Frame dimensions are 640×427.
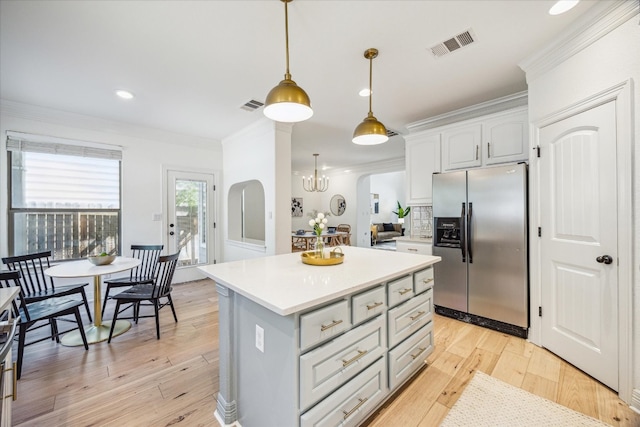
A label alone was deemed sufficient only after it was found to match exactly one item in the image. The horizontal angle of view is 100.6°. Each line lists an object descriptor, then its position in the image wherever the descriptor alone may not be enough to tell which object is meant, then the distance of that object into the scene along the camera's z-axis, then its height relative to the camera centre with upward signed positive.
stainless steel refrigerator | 2.63 -0.36
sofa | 9.74 -0.70
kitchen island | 1.22 -0.68
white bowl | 2.75 -0.46
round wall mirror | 8.62 +0.30
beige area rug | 1.60 -1.26
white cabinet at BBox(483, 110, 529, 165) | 2.94 +0.86
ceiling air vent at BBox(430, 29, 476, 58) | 2.09 +1.40
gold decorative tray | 1.92 -0.33
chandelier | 8.25 +0.98
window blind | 3.35 +0.95
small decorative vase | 2.03 -0.27
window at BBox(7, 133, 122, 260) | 3.41 +0.25
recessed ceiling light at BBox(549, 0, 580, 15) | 1.75 +1.39
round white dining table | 2.52 -0.74
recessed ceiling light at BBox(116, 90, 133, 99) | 3.01 +1.41
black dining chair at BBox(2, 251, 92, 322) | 2.45 -0.74
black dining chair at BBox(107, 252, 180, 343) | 2.62 -0.80
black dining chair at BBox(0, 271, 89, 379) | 2.08 -0.81
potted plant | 10.79 +0.02
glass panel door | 4.61 -0.03
